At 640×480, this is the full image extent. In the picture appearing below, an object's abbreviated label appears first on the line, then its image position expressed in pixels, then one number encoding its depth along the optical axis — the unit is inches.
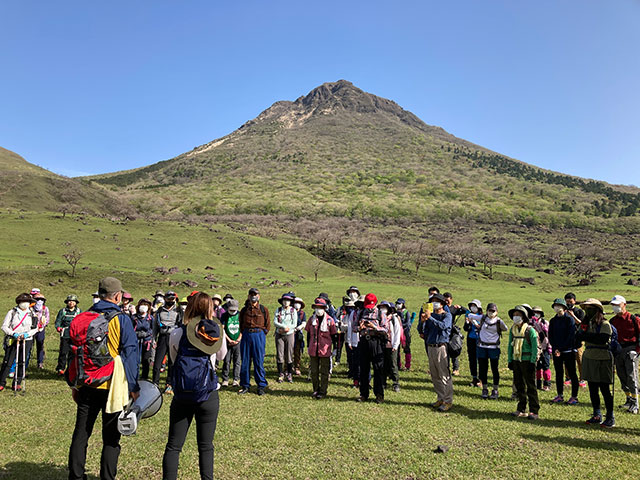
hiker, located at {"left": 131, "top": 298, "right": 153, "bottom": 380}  461.4
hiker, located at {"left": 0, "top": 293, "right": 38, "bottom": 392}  411.8
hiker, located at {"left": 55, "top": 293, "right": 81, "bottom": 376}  492.1
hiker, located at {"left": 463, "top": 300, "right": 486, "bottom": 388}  498.9
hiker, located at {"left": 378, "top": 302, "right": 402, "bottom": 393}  458.9
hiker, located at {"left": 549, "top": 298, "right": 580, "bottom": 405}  422.0
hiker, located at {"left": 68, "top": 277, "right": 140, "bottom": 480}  205.5
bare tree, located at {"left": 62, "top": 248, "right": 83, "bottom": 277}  1523.1
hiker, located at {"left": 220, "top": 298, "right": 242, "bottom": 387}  418.9
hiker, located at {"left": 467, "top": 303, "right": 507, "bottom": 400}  436.1
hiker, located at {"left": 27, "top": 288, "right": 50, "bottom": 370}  471.5
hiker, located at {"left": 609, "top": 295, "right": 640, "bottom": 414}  379.9
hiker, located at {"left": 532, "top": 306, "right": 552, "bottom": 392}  482.5
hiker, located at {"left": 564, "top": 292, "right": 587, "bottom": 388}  451.2
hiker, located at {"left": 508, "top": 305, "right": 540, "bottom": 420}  366.9
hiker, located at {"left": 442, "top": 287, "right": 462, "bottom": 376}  457.3
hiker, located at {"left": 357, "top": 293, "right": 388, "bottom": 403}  399.9
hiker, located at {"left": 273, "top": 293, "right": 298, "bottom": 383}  486.6
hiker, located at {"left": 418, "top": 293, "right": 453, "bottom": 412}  380.8
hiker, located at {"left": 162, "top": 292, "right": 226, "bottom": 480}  205.2
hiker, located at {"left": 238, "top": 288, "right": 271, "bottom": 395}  426.9
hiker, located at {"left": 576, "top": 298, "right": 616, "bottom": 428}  341.4
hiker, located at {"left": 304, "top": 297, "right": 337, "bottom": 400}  420.5
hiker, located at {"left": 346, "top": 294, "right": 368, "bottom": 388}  484.7
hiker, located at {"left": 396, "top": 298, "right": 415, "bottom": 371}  565.9
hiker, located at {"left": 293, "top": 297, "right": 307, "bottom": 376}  537.2
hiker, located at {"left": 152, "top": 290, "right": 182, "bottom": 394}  463.2
